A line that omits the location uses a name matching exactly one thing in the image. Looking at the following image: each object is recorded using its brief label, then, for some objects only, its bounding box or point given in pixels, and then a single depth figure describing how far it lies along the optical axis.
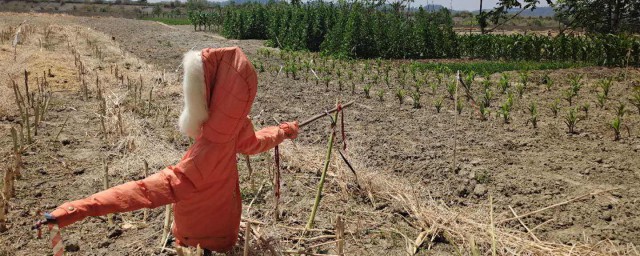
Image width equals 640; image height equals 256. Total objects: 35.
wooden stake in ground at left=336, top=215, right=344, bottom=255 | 2.43
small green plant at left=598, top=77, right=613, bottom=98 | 7.45
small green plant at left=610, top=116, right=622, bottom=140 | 5.36
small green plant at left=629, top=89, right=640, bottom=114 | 6.60
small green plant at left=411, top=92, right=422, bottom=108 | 7.12
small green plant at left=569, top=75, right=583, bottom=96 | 7.75
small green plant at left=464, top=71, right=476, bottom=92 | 8.50
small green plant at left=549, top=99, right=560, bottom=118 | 6.54
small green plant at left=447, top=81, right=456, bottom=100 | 7.94
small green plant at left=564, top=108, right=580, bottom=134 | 5.66
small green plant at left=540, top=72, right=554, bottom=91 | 8.46
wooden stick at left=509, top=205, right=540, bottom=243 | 2.92
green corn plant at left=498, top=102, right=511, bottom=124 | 6.26
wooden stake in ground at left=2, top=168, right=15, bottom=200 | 3.36
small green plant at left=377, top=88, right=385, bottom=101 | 7.57
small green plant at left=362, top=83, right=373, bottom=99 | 7.82
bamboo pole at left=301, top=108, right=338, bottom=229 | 3.02
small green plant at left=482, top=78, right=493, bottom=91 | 8.41
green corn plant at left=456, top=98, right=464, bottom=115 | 6.76
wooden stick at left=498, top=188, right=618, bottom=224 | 3.13
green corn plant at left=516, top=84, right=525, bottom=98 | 8.03
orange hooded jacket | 2.13
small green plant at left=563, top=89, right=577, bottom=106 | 7.30
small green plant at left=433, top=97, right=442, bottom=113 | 6.86
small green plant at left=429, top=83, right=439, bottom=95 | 8.09
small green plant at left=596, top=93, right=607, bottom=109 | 6.94
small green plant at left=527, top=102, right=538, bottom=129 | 5.94
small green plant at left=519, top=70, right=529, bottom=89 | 8.52
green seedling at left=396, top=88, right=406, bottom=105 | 7.45
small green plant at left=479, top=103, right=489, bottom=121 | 6.29
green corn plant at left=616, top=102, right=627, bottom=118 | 5.96
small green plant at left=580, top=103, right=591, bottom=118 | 6.53
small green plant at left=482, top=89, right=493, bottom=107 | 7.33
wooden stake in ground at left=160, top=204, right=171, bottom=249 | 2.85
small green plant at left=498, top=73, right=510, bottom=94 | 8.33
